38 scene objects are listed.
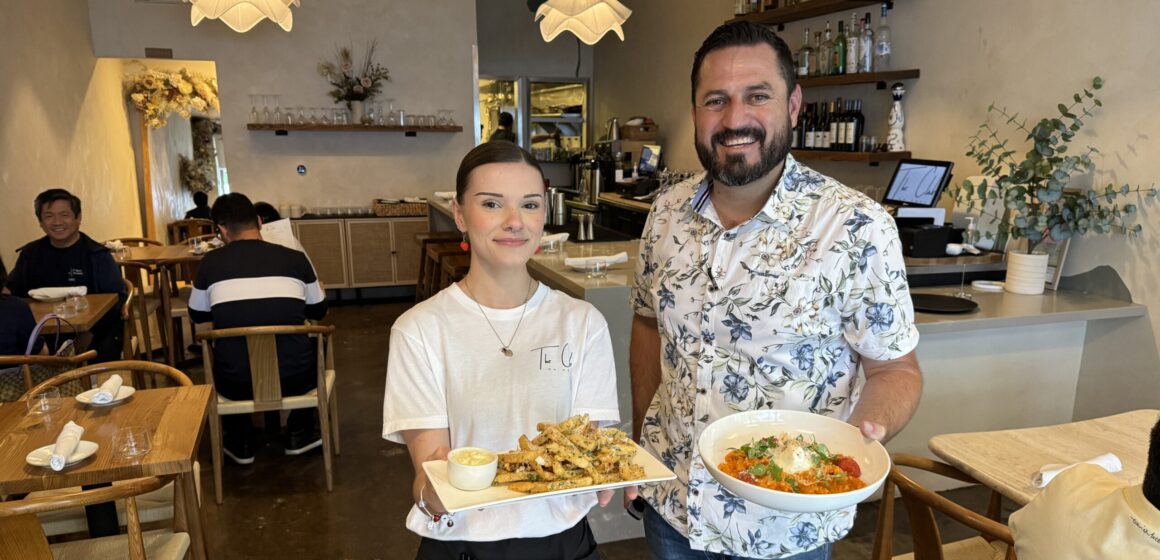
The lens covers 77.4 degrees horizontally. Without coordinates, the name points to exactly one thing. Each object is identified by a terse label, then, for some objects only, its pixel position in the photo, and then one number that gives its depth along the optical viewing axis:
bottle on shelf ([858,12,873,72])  4.67
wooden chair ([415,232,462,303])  6.13
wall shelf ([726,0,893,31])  4.76
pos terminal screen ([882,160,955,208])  3.88
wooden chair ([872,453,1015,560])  1.55
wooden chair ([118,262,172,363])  4.70
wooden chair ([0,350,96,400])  2.80
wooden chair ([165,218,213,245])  7.02
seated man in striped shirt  3.42
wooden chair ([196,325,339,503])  3.24
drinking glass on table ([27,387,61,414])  2.29
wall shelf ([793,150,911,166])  4.48
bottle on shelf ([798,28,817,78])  5.20
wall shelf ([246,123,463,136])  6.88
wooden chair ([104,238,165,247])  5.85
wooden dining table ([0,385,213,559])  1.90
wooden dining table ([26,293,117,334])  3.43
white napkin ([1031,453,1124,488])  1.78
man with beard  1.36
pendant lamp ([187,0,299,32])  4.12
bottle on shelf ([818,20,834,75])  4.98
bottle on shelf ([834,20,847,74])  4.85
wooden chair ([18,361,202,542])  2.30
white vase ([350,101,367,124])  7.01
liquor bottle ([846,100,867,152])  4.81
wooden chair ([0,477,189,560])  1.65
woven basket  7.19
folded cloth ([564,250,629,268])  3.06
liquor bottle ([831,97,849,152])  4.88
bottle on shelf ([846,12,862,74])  4.75
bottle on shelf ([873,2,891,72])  4.59
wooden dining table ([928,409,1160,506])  1.88
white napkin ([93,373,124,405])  2.34
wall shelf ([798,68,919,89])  4.42
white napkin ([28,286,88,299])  3.79
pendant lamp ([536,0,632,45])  4.32
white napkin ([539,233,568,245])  3.73
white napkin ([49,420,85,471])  1.88
